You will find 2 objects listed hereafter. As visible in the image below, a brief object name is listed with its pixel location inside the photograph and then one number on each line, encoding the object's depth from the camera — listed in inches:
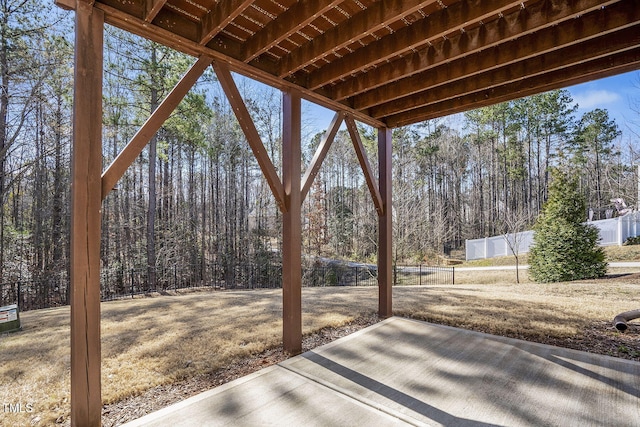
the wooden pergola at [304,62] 77.3
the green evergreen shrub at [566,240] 348.8
